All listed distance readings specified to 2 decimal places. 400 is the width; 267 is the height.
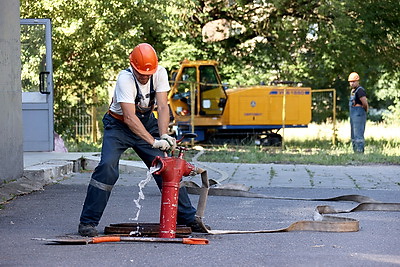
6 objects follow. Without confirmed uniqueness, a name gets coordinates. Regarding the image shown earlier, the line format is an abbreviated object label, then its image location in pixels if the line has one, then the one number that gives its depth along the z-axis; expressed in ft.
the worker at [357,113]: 103.42
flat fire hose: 39.74
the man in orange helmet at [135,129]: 38.12
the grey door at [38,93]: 85.22
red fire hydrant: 36.95
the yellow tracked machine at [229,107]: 125.02
